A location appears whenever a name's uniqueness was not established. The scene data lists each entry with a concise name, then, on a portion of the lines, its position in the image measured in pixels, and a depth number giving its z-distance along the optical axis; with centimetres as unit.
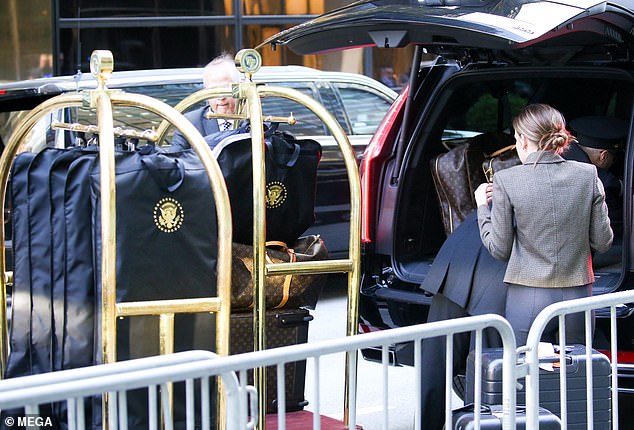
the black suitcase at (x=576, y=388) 814
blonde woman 880
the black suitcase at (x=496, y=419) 767
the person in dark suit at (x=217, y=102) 1095
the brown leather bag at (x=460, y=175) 1086
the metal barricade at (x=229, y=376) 547
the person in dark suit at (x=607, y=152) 1065
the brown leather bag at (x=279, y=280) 895
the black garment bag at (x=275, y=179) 880
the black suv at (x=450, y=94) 877
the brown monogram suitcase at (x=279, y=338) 906
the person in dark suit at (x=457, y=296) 928
